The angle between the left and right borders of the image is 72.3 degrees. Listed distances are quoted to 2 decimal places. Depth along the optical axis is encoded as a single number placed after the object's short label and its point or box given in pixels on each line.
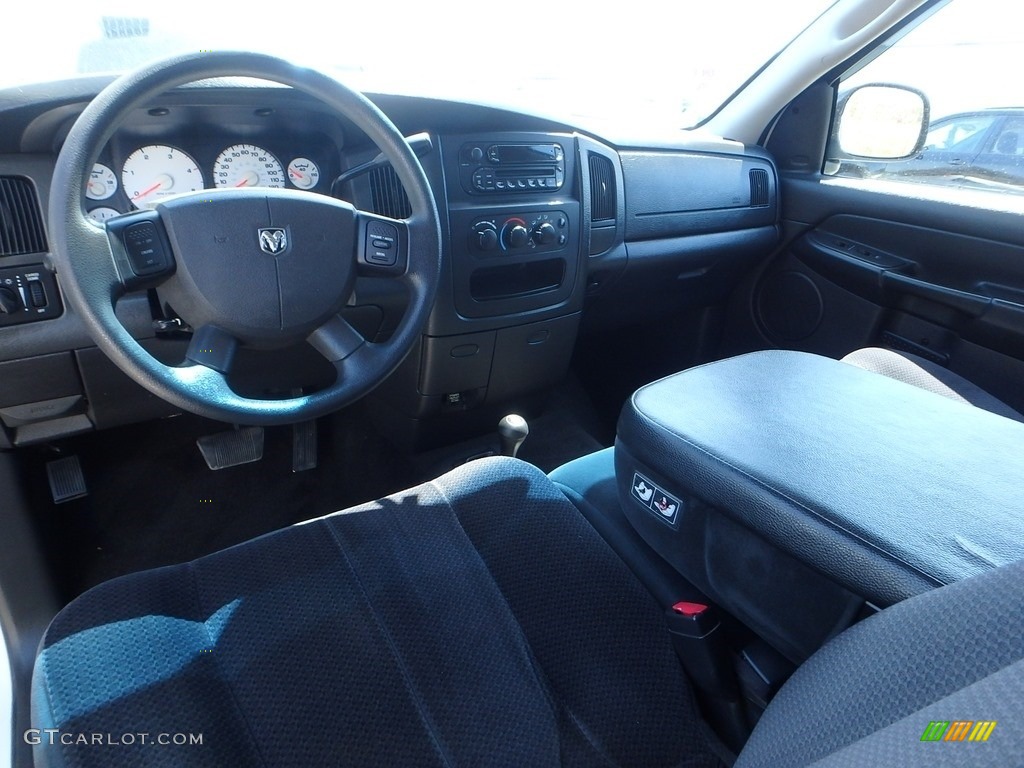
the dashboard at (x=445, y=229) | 1.07
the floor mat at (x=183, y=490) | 1.55
